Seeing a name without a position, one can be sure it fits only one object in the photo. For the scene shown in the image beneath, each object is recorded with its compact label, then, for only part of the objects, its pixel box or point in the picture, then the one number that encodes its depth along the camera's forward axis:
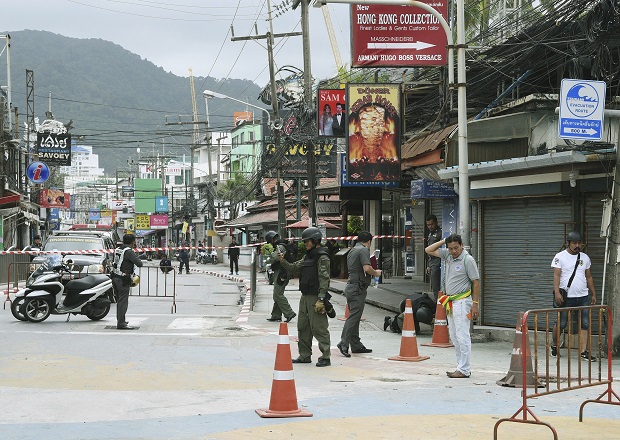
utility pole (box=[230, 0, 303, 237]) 36.19
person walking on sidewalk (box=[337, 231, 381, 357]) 14.12
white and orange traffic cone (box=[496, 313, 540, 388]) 10.67
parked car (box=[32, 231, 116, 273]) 24.83
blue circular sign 50.41
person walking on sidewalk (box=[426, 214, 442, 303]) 18.08
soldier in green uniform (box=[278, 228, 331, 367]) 12.83
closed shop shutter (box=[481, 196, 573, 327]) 15.64
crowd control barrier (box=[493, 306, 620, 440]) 7.76
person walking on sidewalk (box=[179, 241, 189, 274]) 48.49
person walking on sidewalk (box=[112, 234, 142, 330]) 17.44
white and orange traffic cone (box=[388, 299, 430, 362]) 13.62
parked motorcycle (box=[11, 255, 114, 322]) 18.14
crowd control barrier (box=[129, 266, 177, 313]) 26.41
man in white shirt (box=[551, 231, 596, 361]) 13.37
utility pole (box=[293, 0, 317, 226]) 30.53
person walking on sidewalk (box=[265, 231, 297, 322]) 18.52
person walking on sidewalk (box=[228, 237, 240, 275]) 43.78
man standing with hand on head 11.88
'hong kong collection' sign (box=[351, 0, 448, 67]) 19.58
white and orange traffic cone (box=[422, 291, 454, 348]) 15.55
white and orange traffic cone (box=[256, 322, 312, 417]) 9.02
